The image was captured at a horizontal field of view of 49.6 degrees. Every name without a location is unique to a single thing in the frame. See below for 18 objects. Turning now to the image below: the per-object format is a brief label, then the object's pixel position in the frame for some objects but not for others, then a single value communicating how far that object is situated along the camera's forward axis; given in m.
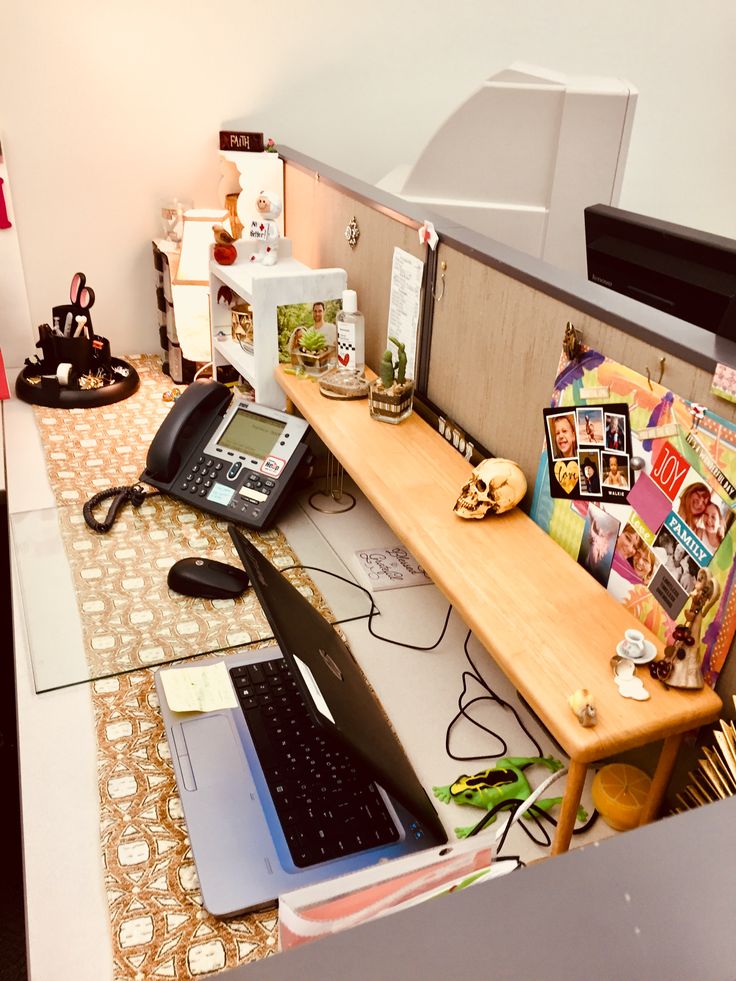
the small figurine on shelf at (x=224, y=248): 1.71
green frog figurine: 0.98
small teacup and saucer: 0.87
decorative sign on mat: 1.38
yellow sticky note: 1.09
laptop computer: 0.87
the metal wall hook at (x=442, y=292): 1.31
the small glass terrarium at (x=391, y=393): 1.38
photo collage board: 0.82
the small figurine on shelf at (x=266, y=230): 1.70
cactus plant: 1.36
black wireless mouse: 1.31
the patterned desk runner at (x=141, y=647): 0.82
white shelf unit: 1.53
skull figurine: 1.12
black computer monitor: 0.82
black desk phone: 1.51
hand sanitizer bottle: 1.54
